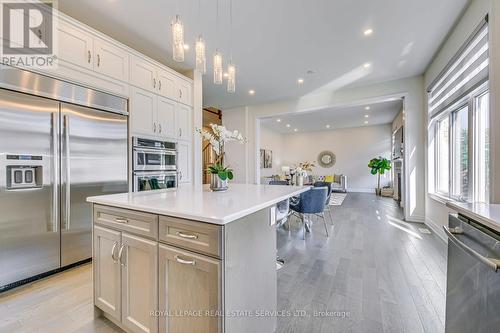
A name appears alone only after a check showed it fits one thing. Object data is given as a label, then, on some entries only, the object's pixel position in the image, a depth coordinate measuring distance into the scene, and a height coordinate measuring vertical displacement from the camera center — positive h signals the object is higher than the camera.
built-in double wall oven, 2.93 +0.04
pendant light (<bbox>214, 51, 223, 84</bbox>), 2.12 +1.01
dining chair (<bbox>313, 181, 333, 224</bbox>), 4.30 -0.46
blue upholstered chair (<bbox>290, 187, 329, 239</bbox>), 3.36 -0.59
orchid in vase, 2.02 +0.12
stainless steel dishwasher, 0.79 -0.51
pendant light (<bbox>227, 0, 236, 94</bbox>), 2.28 +1.02
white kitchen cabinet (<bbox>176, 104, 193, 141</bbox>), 3.68 +0.81
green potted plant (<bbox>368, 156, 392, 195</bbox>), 8.61 -0.03
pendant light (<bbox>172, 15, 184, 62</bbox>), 1.80 +1.12
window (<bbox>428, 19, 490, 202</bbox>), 2.38 +0.60
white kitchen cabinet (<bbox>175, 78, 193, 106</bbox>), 3.66 +1.35
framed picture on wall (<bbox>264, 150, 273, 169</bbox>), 10.06 +0.34
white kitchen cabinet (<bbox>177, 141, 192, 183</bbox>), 3.68 +0.09
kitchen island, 1.01 -0.54
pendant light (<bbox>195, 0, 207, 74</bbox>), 1.98 +1.07
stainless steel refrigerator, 1.88 -0.01
